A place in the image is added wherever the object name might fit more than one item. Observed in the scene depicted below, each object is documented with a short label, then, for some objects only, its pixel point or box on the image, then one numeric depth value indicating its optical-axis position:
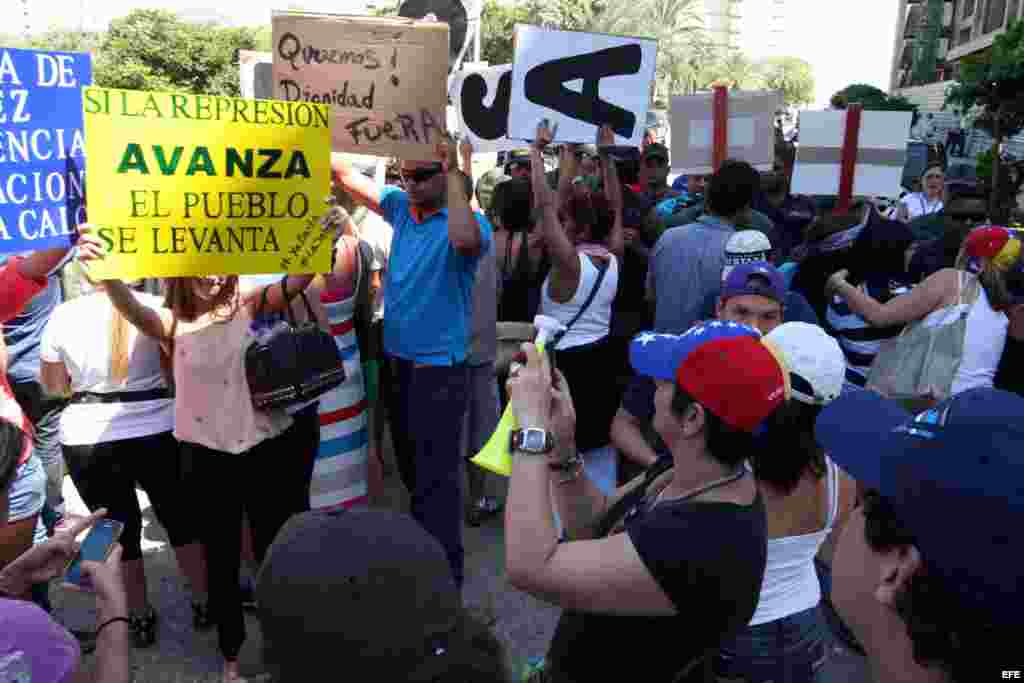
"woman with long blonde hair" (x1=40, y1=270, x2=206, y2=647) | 3.47
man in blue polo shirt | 3.75
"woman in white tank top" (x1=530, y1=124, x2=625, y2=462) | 4.17
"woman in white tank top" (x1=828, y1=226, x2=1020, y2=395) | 3.87
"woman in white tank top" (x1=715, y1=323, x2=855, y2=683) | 2.23
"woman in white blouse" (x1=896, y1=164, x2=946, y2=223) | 9.41
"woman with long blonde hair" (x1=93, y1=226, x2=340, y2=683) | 3.27
